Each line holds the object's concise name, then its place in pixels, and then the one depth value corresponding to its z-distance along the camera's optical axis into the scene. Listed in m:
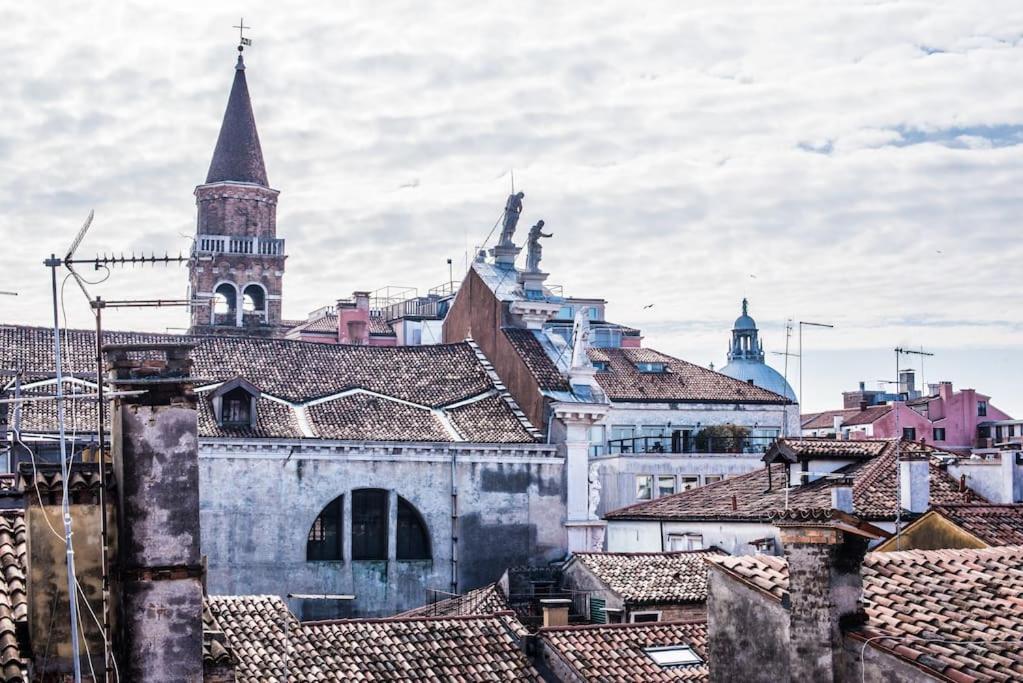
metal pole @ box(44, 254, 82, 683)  11.12
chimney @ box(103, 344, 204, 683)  12.39
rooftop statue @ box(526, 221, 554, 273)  46.31
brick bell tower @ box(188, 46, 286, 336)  64.44
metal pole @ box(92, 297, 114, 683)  12.02
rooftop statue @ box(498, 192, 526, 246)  47.16
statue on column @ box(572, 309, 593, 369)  42.62
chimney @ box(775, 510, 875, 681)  15.17
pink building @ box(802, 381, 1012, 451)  65.50
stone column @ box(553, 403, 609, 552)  40.66
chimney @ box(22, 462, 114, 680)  12.04
